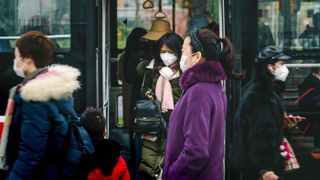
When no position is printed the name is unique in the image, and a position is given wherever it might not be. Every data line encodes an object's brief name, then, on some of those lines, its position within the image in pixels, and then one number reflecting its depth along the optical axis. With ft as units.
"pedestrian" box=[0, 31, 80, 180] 19.06
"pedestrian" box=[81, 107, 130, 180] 23.51
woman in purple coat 19.45
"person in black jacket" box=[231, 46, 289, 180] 24.07
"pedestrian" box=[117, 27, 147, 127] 33.66
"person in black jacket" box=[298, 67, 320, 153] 27.58
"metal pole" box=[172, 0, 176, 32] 35.90
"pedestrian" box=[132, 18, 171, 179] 31.58
